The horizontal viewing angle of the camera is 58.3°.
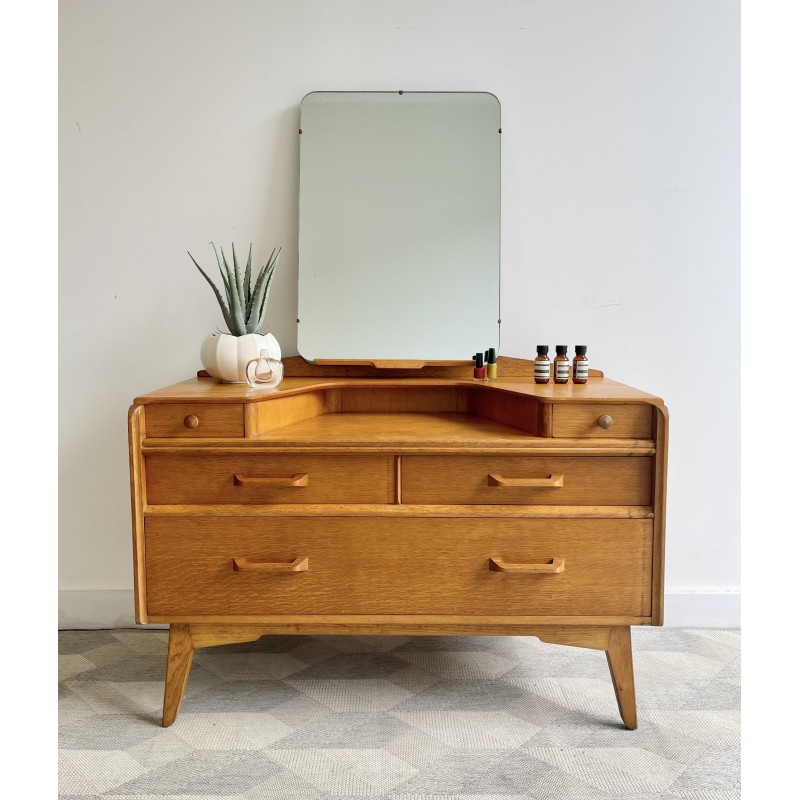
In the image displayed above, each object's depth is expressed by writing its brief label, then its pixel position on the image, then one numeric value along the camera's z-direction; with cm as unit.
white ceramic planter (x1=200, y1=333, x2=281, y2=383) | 210
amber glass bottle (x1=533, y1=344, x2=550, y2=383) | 218
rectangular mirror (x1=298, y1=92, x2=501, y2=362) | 244
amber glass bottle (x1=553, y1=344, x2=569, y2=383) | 217
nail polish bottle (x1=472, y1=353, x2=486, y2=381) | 236
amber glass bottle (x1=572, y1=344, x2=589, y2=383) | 216
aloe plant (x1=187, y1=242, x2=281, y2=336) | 215
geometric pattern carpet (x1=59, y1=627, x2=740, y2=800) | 170
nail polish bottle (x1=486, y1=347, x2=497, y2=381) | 238
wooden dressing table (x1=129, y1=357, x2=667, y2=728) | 188
